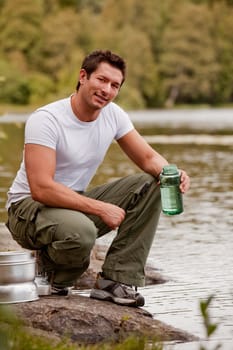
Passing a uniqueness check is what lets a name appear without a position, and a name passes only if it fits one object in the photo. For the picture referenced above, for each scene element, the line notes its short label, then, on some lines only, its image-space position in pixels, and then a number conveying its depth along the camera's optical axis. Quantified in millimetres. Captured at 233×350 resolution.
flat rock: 7460
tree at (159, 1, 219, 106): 135515
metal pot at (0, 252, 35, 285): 7481
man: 7673
